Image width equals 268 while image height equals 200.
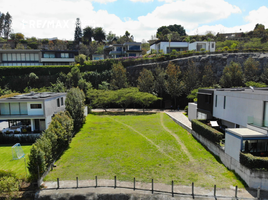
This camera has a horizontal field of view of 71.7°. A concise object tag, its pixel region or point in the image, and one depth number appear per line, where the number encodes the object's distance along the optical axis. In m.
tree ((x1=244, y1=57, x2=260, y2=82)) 45.06
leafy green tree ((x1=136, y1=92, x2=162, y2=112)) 40.97
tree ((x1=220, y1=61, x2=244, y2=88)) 43.38
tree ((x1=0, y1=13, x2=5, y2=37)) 99.19
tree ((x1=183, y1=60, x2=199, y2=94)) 46.60
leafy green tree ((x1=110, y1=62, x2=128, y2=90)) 49.31
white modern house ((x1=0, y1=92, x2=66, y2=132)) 25.91
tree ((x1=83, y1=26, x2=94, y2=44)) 99.32
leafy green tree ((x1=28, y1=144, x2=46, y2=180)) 15.16
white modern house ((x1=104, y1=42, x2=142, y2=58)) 67.06
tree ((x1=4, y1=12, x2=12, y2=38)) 100.28
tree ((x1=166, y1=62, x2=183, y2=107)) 44.72
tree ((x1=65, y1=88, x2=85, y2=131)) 27.21
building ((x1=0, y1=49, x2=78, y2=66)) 60.09
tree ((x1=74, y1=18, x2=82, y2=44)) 101.41
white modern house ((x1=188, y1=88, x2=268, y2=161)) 15.76
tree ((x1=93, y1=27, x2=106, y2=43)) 101.50
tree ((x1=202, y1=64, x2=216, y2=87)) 46.97
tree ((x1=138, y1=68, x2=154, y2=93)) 46.91
